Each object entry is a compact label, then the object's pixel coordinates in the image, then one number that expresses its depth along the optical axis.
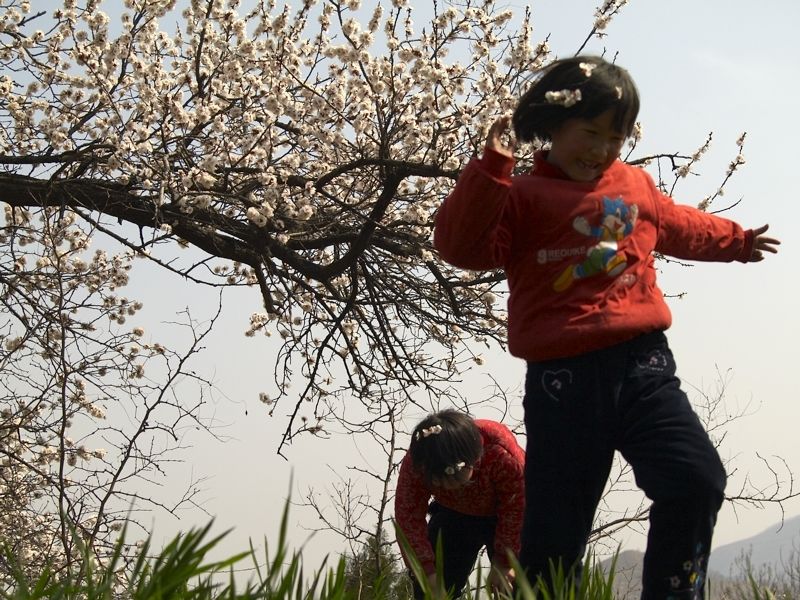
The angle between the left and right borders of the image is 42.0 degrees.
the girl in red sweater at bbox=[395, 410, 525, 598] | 3.67
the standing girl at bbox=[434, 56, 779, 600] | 2.41
